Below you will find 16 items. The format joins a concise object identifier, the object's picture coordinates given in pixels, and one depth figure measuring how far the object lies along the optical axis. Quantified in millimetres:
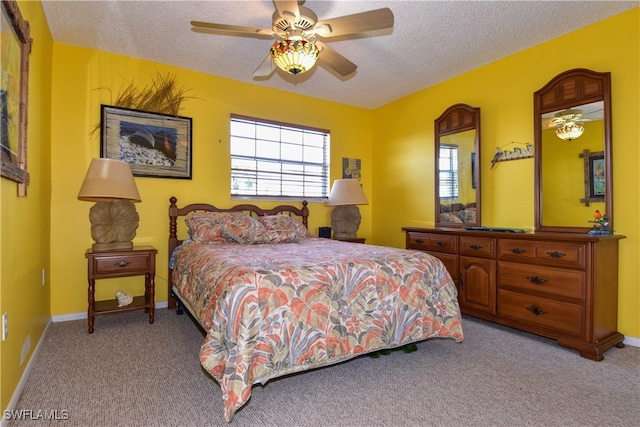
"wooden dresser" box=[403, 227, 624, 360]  2414
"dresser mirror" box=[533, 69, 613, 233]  2734
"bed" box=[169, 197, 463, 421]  1723
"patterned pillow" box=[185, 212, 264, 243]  3301
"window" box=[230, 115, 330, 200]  4141
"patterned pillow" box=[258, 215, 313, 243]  3422
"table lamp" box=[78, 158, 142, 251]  2848
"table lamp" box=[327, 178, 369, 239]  4266
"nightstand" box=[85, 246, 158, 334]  2857
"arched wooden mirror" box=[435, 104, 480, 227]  3689
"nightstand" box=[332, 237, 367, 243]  4261
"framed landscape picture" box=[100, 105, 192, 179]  3396
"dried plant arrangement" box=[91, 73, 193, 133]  3480
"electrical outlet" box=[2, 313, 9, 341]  1587
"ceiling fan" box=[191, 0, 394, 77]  2125
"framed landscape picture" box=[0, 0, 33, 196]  1562
